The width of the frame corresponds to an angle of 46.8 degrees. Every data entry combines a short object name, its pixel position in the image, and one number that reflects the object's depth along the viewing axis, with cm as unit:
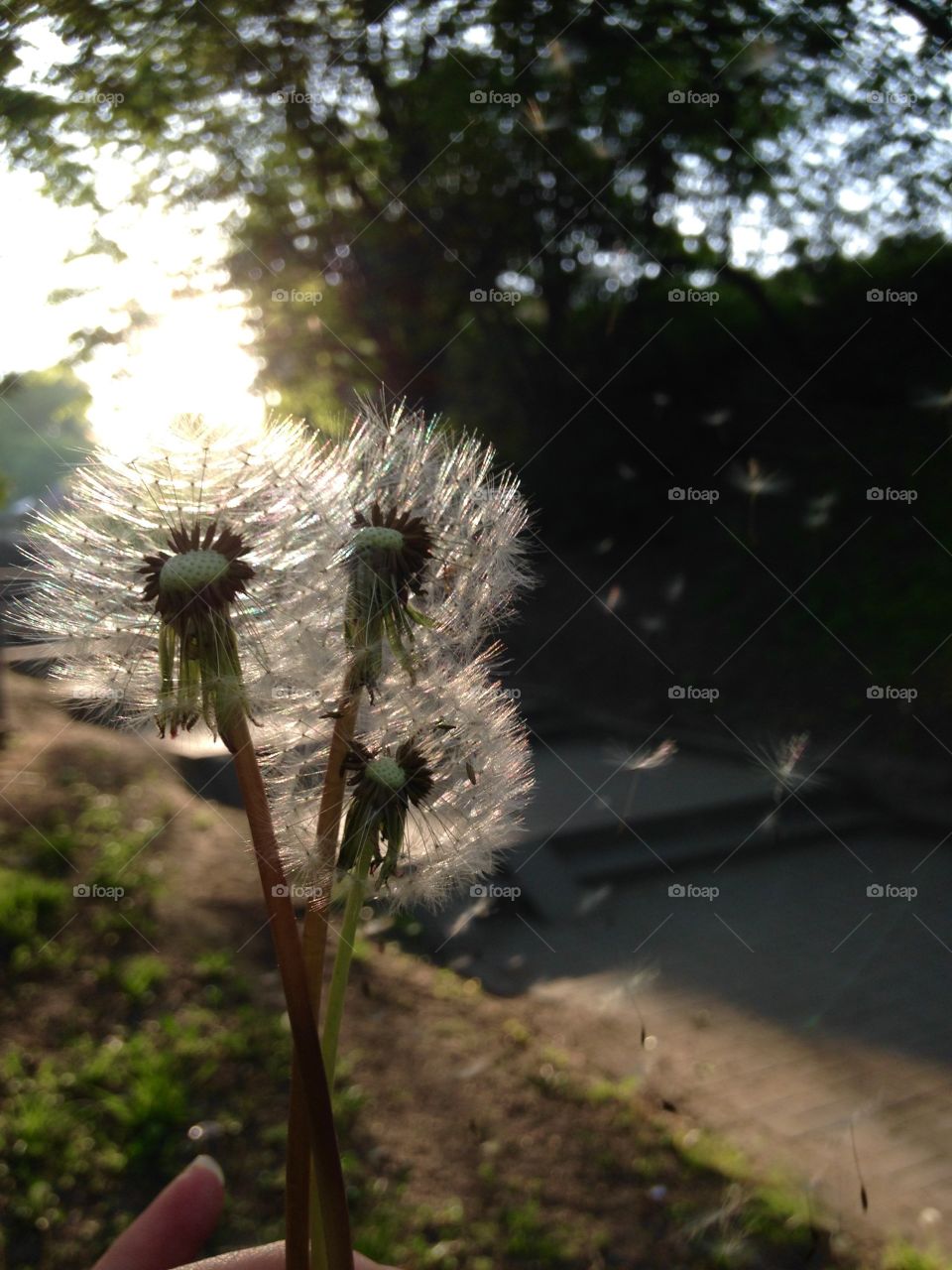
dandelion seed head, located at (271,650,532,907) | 18
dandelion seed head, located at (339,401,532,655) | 18
